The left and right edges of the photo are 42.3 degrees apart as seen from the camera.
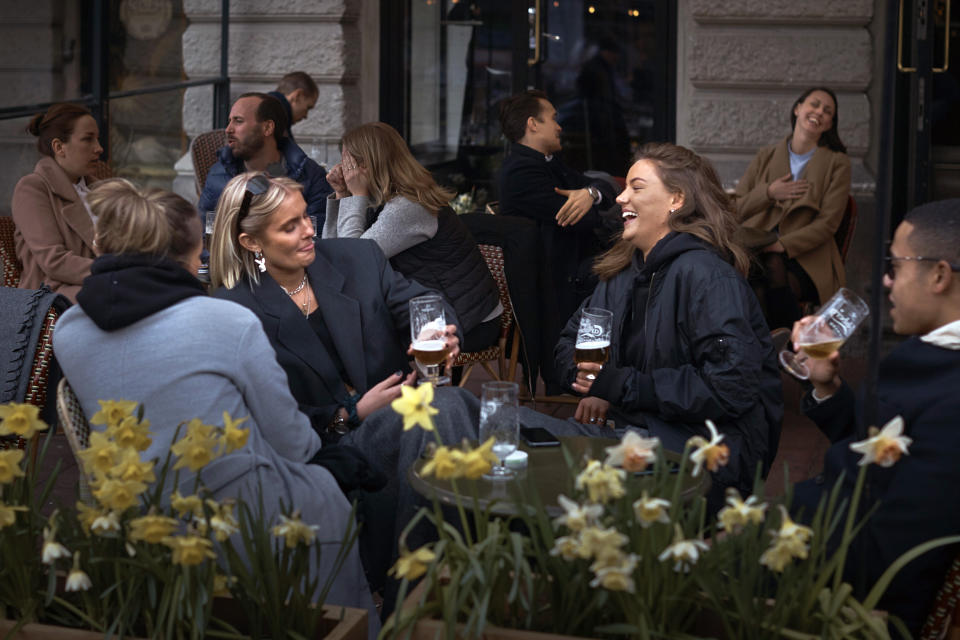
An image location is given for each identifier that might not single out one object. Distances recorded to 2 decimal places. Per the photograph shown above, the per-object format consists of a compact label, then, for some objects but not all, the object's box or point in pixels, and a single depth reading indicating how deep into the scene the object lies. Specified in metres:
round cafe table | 2.42
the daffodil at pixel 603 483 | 1.98
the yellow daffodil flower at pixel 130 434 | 2.20
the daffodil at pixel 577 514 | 1.94
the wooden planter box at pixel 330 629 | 2.20
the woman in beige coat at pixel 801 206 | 6.19
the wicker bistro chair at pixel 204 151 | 7.41
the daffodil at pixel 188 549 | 2.04
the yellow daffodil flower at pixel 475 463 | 2.00
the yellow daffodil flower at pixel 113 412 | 2.22
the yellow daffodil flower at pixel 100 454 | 2.13
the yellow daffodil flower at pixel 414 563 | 1.98
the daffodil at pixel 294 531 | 2.13
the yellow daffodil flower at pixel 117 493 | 2.09
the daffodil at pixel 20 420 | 2.20
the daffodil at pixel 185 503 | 2.11
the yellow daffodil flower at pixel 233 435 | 2.14
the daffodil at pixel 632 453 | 2.05
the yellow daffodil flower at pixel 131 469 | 2.11
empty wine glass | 2.65
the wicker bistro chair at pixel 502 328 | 5.50
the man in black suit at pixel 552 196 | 5.97
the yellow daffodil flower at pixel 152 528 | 2.07
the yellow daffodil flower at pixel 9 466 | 2.17
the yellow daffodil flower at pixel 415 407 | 2.12
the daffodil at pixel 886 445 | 1.99
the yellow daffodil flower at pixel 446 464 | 1.99
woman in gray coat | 2.62
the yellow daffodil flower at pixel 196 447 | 2.14
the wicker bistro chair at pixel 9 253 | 5.43
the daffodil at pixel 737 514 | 1.98
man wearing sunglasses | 2.43
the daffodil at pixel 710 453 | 2.04
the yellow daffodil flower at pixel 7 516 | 2.21
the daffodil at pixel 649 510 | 1.97
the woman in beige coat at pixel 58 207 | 5.28
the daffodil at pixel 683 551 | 1.95
